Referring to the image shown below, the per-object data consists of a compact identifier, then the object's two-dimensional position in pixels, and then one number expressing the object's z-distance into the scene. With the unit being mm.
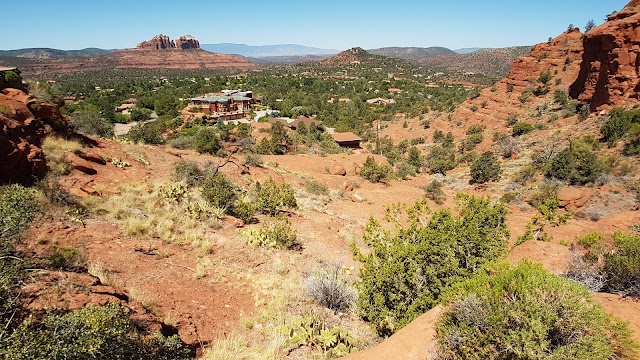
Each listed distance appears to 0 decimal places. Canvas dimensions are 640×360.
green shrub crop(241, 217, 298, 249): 9651
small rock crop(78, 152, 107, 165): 11605
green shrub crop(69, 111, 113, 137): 18031
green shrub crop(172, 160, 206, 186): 13321
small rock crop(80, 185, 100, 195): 9805
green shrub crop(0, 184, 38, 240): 5152
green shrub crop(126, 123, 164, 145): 23000
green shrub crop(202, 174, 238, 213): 11578
